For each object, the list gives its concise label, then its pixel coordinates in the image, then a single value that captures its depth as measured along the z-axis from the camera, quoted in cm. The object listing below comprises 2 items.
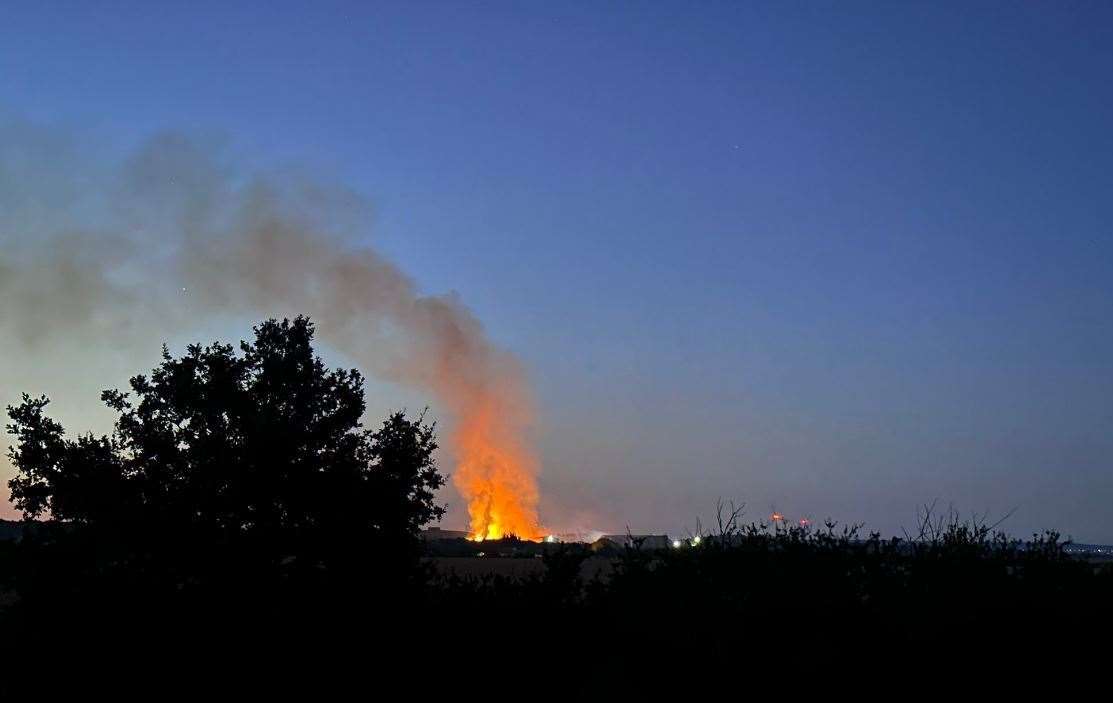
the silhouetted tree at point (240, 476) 1422
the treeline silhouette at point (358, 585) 1040
